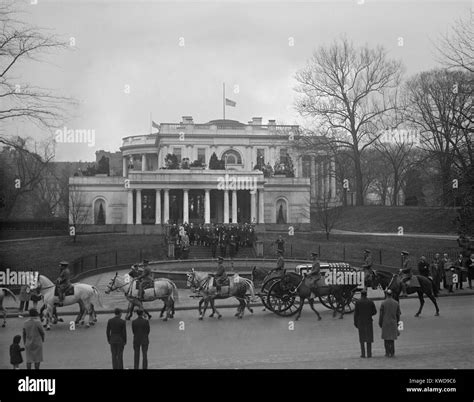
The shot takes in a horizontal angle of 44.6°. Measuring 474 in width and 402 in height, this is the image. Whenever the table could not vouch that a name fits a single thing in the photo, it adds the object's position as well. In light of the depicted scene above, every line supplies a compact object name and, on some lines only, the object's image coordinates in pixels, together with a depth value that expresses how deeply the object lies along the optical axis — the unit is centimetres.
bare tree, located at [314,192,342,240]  4077
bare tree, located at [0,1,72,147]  1884
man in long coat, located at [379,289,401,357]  1453
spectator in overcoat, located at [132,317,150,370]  1330
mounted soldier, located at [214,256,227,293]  2008
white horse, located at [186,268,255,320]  2000
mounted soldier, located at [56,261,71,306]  1831
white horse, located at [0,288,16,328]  1839
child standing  1250
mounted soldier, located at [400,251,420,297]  2036
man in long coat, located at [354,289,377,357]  1454
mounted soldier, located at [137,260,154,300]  1941
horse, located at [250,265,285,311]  2033
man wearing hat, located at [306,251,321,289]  1970
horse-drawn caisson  1973
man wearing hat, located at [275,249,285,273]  2025
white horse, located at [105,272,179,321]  1944
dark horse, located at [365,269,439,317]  2028
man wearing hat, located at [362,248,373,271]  2359
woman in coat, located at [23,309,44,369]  1295
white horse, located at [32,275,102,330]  1827
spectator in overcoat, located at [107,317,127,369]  1312
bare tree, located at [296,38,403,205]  4497
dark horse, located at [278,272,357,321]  1953
